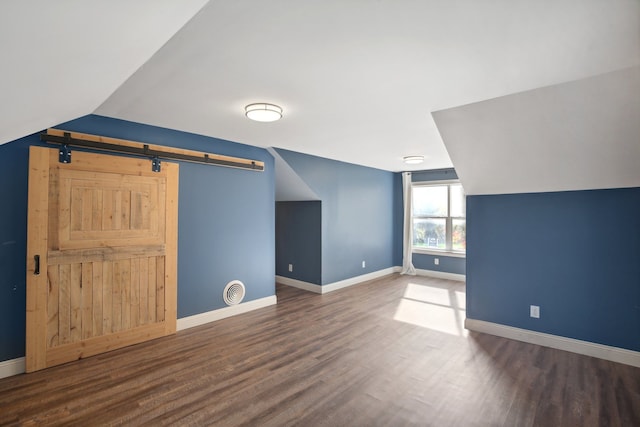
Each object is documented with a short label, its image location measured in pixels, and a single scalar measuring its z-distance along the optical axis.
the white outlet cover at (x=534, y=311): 3.39
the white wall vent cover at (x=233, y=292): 4.11
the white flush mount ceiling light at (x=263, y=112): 2.76
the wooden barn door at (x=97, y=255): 2.72
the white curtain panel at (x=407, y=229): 7.00
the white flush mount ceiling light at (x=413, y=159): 5.22
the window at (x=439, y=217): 6.59
